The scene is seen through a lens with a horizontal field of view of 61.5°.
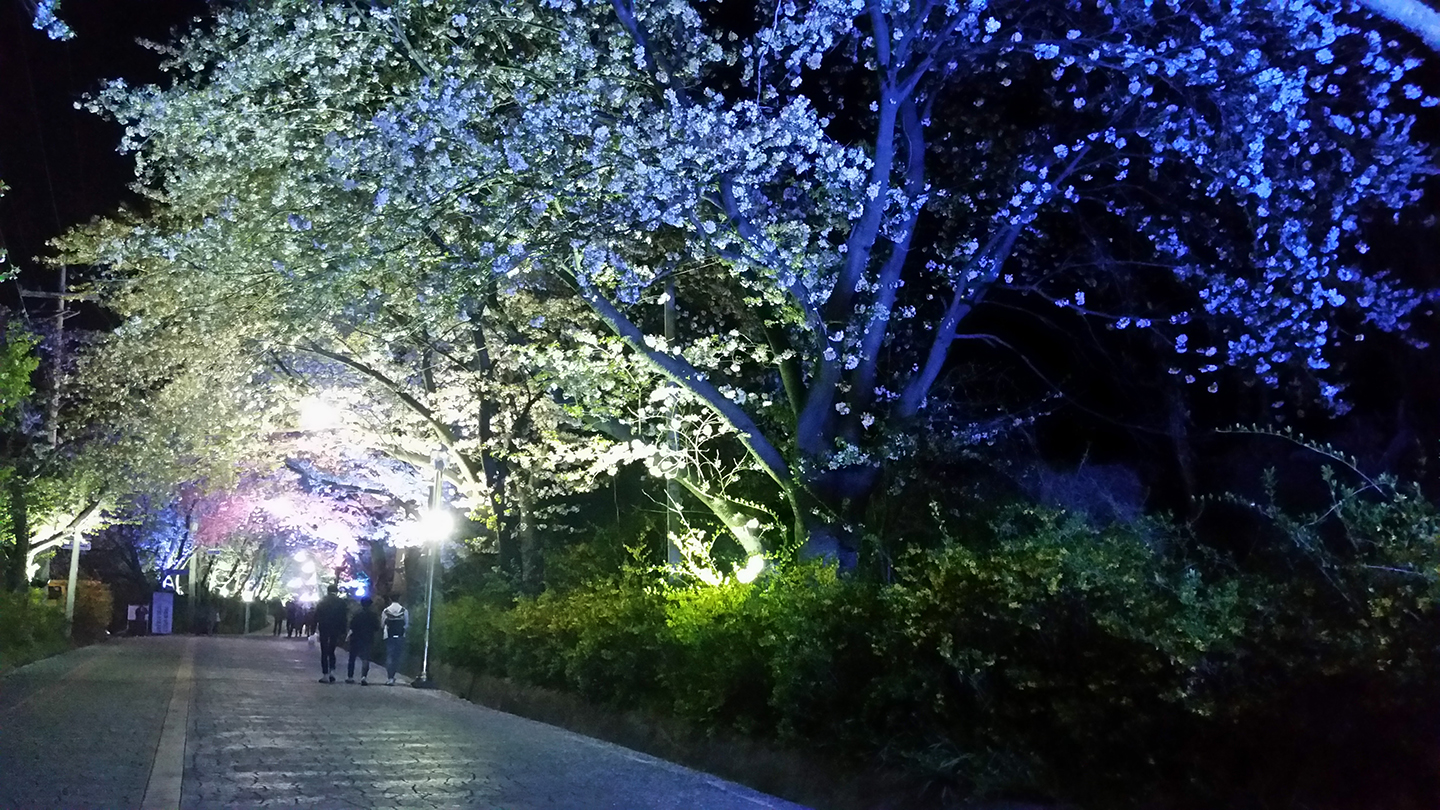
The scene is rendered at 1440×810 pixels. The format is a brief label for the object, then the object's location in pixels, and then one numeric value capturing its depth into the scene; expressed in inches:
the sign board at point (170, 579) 2256.5
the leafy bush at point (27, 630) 933.2
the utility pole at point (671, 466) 571.8
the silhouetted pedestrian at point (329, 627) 839.1
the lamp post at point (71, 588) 1334.9
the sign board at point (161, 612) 1962.4
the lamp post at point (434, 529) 851.4
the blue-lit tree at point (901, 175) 432.1
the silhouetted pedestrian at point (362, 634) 846.5
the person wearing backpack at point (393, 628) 924.6
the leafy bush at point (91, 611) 1459.2
